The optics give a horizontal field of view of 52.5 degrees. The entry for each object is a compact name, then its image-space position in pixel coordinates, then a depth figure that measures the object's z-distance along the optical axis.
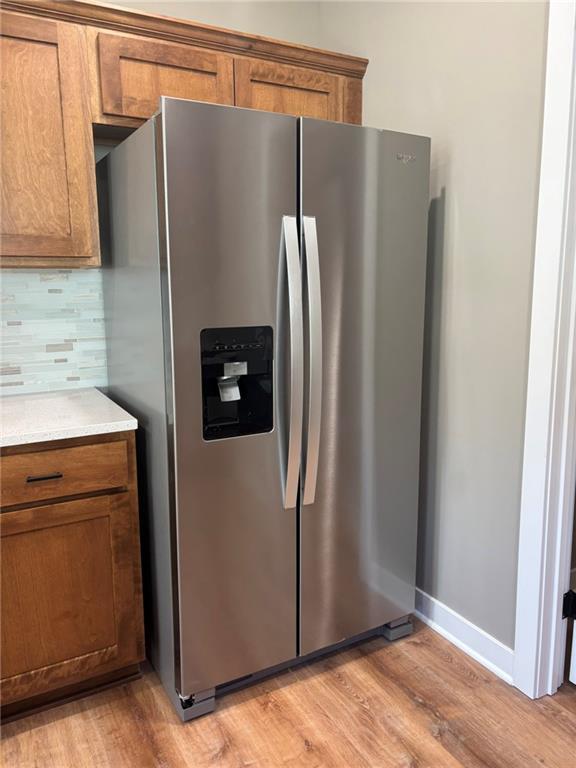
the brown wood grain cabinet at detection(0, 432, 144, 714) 1.67
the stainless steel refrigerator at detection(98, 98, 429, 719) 1.59
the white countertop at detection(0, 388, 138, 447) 1.64
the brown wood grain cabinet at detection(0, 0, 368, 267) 1.77
